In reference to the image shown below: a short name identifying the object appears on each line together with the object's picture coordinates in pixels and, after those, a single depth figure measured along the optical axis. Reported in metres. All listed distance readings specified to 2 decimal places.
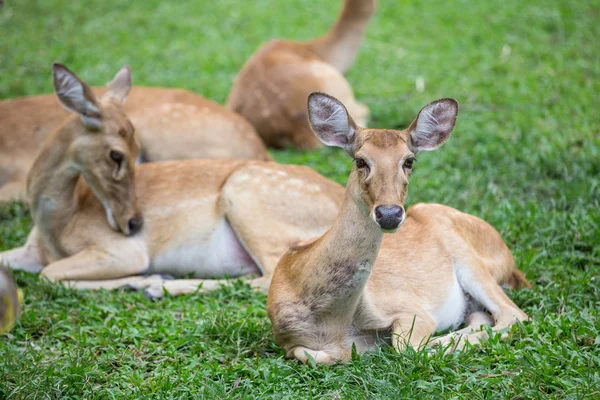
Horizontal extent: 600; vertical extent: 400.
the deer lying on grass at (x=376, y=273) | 8.64
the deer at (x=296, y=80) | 19.09
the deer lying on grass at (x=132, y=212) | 12.89
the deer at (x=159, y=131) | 16.48
